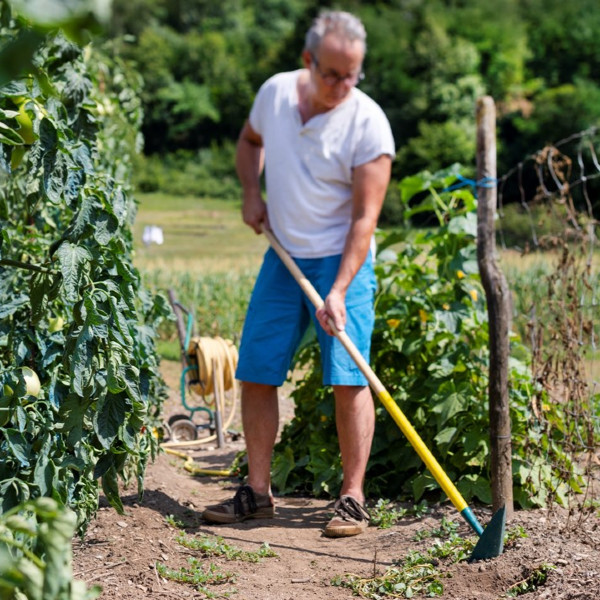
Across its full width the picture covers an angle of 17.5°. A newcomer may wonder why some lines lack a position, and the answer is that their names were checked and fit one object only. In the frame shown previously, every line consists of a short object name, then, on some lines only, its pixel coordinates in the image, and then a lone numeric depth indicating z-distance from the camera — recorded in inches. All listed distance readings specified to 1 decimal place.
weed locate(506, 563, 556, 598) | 202.9
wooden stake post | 236.0
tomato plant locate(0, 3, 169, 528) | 160.5
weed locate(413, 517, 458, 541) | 239.8
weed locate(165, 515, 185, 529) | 248.7
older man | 247.8
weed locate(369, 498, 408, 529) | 258.0
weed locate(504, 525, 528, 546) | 222.0
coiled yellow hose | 365.2
